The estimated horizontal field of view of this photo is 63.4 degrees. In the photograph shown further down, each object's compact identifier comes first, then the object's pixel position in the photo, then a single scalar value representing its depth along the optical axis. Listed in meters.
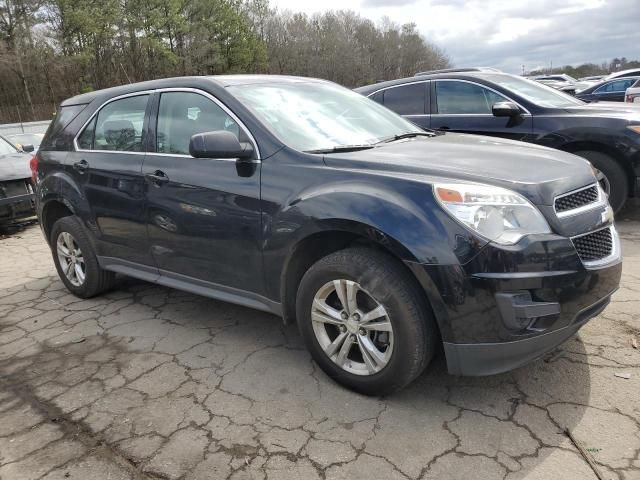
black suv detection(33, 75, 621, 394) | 2.39
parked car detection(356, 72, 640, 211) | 5.69
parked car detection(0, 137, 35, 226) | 7.72
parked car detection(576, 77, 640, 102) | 16.00
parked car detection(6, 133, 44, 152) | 12.15
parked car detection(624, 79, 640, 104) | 13.92
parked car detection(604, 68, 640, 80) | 17.25
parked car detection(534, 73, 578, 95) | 29.80
